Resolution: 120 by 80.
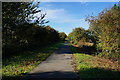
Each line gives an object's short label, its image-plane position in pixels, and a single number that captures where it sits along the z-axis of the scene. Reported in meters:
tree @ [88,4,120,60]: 7.01
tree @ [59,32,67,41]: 89.38
